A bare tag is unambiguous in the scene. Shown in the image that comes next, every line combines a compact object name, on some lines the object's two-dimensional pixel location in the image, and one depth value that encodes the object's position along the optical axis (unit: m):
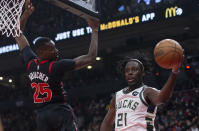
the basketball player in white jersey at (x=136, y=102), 3.76
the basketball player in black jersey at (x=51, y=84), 3.96
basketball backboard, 4.84
